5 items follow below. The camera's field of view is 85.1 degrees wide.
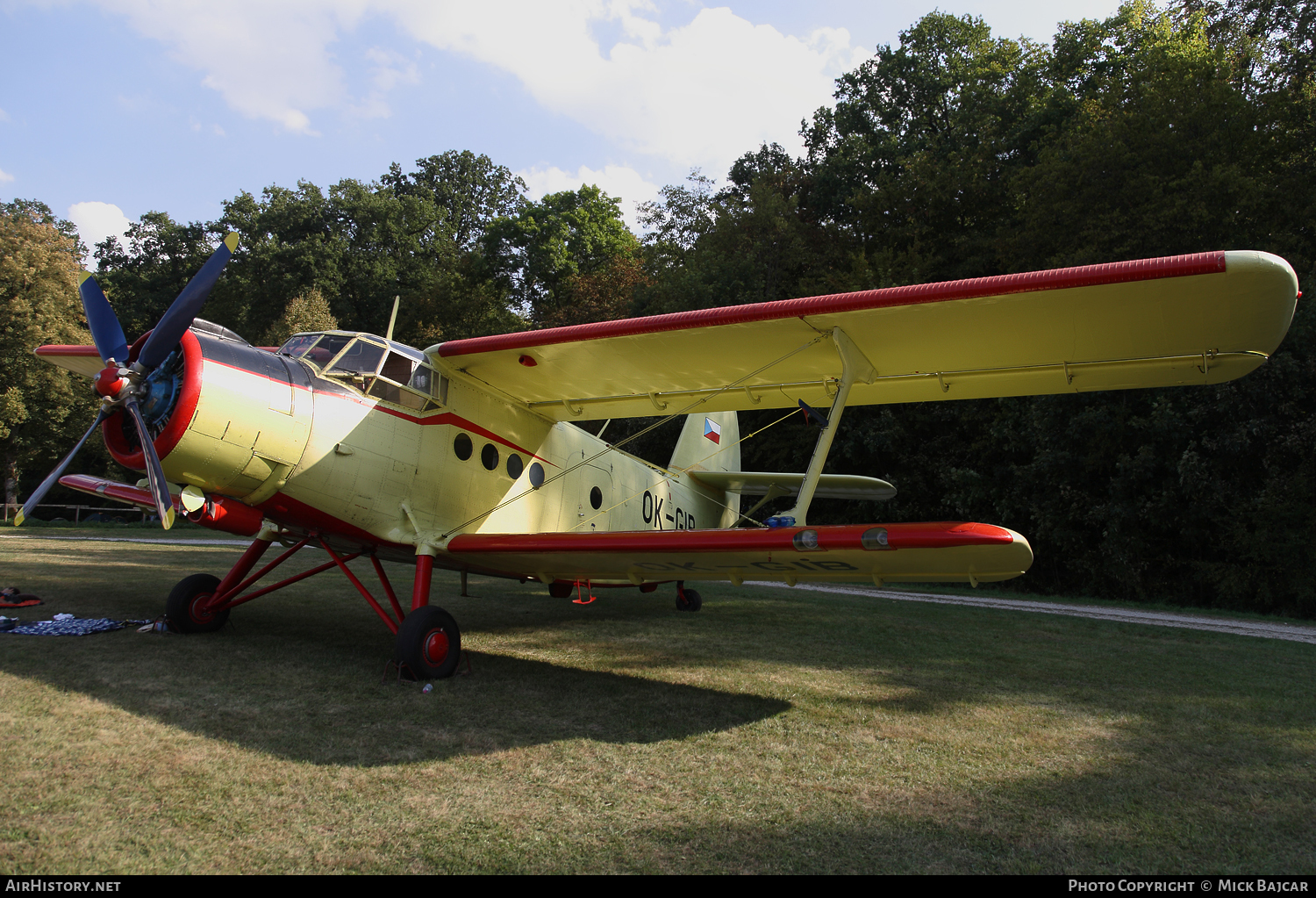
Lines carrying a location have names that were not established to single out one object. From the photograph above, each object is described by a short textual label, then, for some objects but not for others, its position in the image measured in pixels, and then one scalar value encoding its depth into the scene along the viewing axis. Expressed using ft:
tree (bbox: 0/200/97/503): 83.76
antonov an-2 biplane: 15.29
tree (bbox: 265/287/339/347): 94.89
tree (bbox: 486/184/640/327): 128.06
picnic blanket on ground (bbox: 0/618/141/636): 19.48
